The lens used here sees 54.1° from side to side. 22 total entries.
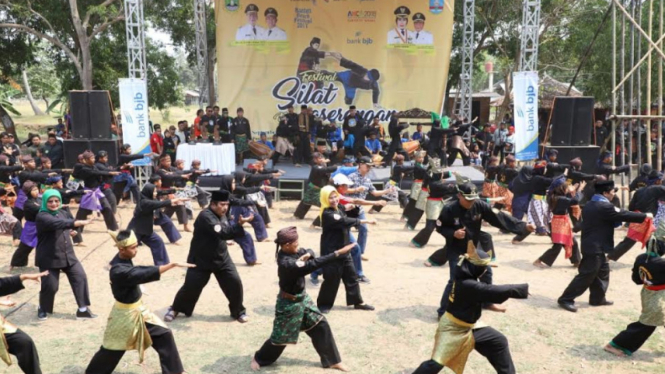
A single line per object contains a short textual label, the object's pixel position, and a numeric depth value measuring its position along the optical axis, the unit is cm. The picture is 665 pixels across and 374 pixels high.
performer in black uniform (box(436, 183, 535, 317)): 689
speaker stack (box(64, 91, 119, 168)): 1380
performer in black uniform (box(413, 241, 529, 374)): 507
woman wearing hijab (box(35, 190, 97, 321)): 723
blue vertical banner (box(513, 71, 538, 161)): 1451
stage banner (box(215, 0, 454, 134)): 1978
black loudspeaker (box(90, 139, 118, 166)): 1382
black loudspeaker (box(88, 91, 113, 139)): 1389
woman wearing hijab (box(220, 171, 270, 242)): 1042
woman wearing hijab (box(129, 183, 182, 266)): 888
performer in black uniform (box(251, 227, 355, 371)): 576
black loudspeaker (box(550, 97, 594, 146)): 1392
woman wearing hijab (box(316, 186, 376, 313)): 743
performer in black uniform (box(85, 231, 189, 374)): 546
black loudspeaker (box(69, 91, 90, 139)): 1384
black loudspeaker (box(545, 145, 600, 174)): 1389
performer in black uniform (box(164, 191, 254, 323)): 681
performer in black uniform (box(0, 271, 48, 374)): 527
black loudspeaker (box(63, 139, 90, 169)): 1378
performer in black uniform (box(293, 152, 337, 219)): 1206
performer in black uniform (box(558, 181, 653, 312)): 749
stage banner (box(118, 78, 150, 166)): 1411
